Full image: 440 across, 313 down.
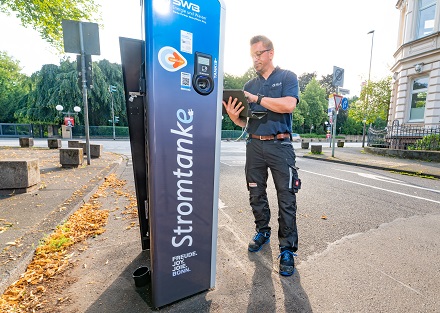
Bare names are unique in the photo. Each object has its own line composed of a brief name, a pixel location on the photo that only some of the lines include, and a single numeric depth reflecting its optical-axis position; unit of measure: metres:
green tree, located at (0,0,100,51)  8.84
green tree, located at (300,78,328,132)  52.24
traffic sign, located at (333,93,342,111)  11.58
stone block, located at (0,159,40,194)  3.79
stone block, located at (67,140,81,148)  10.84
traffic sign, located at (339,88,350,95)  12.09
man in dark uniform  2.13
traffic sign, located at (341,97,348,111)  11.73
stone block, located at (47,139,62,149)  13.04
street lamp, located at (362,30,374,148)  22.44
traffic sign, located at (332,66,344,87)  11.34
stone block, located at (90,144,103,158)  9.17
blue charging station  1.39
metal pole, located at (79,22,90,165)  6.02
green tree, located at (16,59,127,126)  30.47
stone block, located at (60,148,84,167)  6.47
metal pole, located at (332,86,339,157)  11.51
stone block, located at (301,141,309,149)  18.92
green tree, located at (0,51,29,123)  37.72
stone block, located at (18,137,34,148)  14.07
